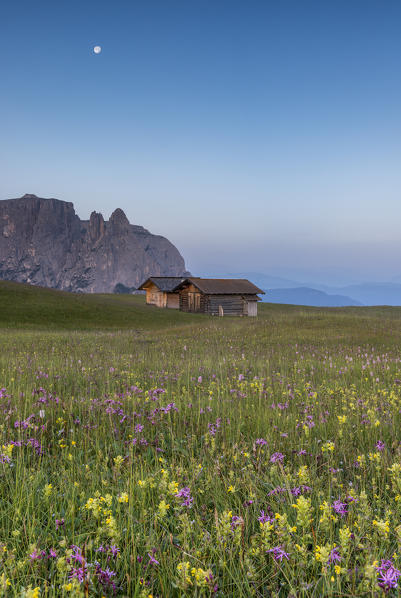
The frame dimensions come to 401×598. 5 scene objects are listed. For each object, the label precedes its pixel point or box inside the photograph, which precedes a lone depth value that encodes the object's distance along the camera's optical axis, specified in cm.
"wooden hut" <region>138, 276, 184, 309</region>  8125
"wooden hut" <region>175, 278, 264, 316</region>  6612
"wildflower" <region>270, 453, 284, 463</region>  340
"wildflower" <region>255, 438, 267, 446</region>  393
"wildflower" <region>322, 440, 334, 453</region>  346
